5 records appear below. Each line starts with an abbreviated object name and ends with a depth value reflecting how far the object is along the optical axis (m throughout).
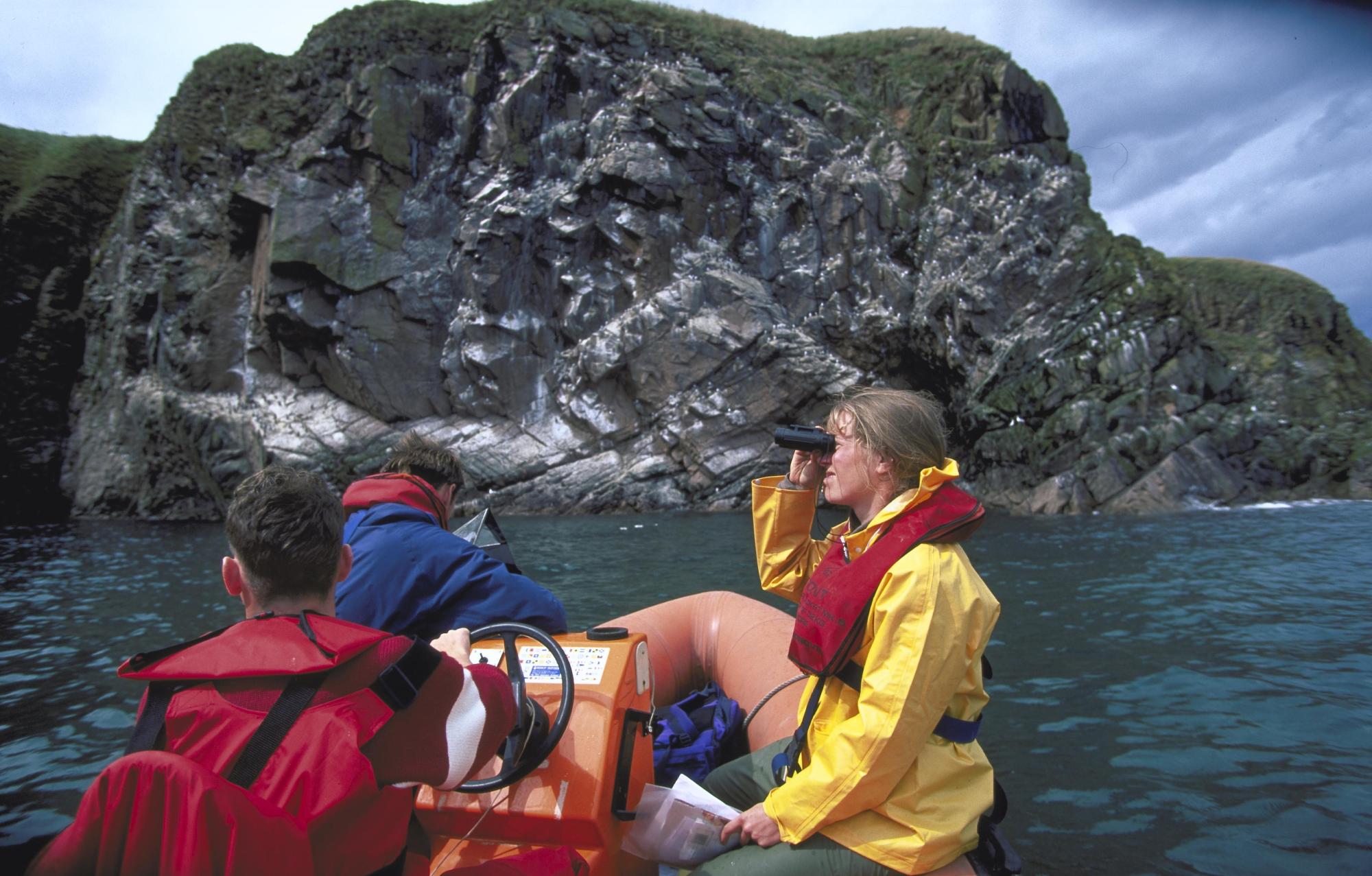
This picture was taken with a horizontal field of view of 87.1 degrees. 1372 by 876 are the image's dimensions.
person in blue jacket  2.94
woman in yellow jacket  1.98
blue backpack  3.38
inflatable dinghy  2.21
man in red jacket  1.26
